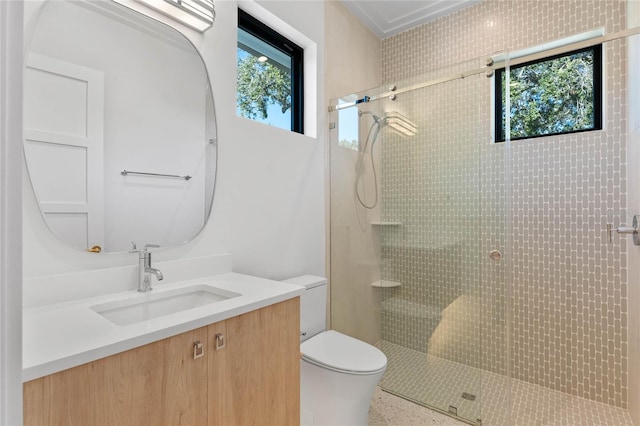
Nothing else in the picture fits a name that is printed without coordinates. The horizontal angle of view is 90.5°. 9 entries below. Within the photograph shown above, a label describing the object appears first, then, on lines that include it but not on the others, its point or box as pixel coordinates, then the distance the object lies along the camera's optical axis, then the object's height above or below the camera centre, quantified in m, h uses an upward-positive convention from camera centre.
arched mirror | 1.07 +0.33
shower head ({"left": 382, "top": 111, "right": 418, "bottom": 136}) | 2.12 +0.62
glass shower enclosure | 1.83 -0.14
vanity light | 1.34 +0.89
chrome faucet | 1.21 -0.22
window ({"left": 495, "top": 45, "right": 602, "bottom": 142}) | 2.03 +0.82
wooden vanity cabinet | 0.68 -0.44
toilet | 1.51 -0.80
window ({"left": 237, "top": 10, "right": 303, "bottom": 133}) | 1.85 +0.88
